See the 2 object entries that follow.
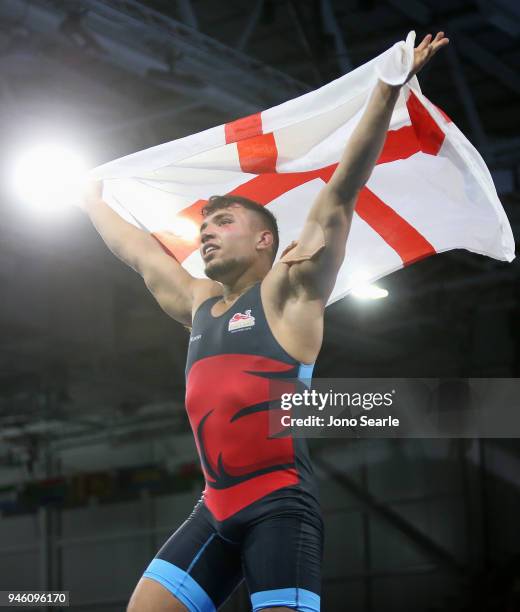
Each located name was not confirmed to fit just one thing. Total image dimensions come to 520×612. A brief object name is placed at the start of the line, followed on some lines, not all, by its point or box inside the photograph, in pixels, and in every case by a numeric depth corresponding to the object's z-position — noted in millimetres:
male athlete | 2943
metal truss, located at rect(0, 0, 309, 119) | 5730
